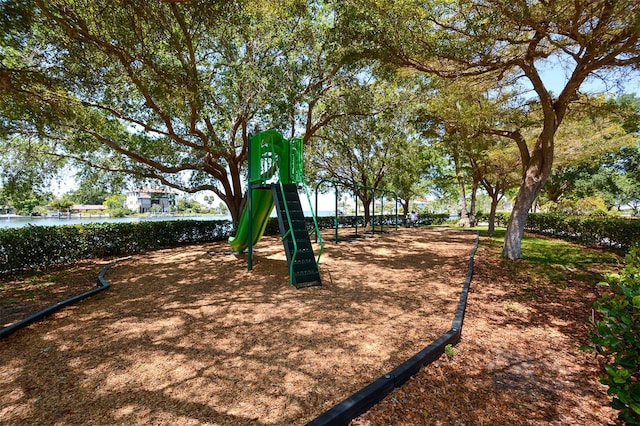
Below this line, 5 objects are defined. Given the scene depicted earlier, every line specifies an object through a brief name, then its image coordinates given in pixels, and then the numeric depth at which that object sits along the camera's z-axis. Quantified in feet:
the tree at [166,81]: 18.30
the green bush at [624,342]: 5.38
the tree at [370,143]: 40.19
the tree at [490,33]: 16.20
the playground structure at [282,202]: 20.17
